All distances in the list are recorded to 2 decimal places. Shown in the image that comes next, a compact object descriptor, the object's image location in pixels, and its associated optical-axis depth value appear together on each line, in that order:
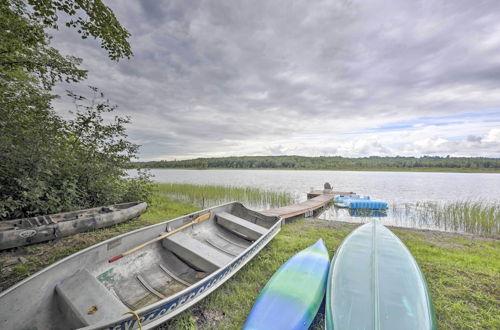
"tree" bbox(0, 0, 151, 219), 3.99
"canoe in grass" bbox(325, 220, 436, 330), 2.20
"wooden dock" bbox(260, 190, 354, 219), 9.44
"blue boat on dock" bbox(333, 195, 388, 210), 12.61
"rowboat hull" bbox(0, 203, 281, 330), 2.00
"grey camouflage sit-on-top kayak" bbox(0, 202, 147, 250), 4.20
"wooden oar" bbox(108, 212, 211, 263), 2.97
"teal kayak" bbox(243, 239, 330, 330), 2.36
